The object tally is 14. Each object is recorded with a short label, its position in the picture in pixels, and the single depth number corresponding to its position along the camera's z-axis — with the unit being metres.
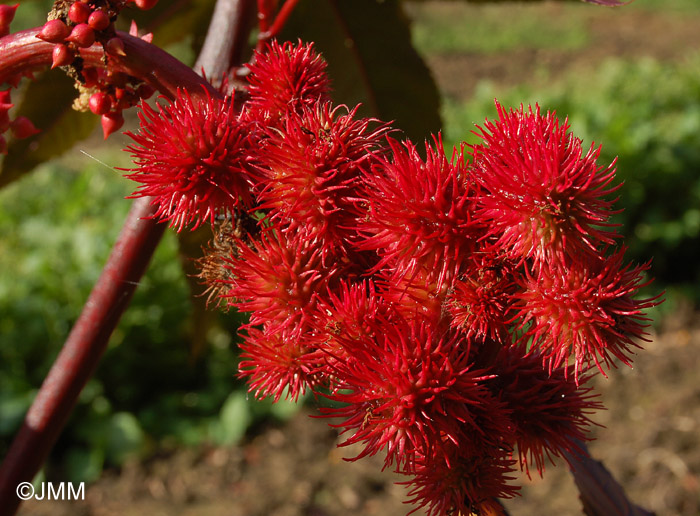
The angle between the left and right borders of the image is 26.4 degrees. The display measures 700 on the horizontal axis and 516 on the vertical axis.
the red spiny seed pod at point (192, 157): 0.28
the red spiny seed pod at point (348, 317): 0.28
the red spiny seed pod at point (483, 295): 0.28
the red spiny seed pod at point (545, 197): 0.26
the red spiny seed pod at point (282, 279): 0.28
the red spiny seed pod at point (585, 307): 0.27
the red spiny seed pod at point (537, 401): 0.29
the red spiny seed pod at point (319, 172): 0.28
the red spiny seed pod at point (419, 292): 0.28
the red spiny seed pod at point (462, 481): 0.28
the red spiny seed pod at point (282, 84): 0.29
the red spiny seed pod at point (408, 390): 0.27
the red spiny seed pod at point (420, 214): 0.27
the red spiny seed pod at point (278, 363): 0.29
